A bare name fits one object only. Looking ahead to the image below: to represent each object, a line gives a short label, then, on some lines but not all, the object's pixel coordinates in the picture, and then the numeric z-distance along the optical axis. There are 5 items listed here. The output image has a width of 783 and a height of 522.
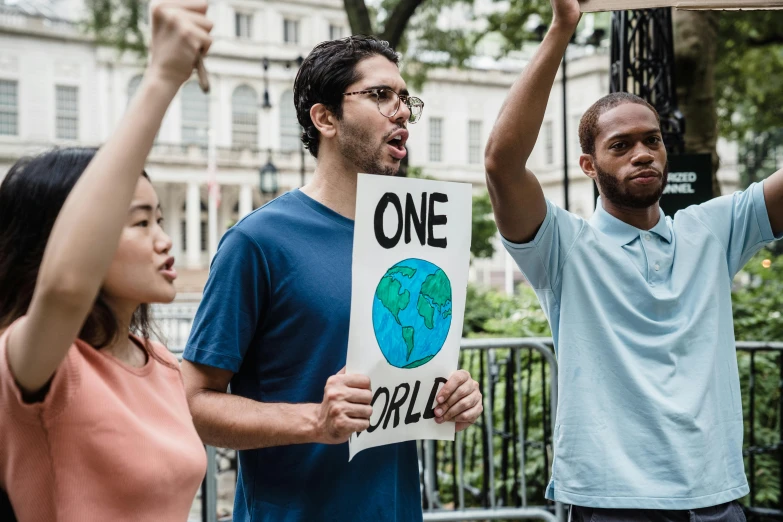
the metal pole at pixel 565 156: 15.96
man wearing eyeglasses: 2.02
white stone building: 46.81
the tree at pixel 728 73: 7.38
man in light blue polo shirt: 2.25
